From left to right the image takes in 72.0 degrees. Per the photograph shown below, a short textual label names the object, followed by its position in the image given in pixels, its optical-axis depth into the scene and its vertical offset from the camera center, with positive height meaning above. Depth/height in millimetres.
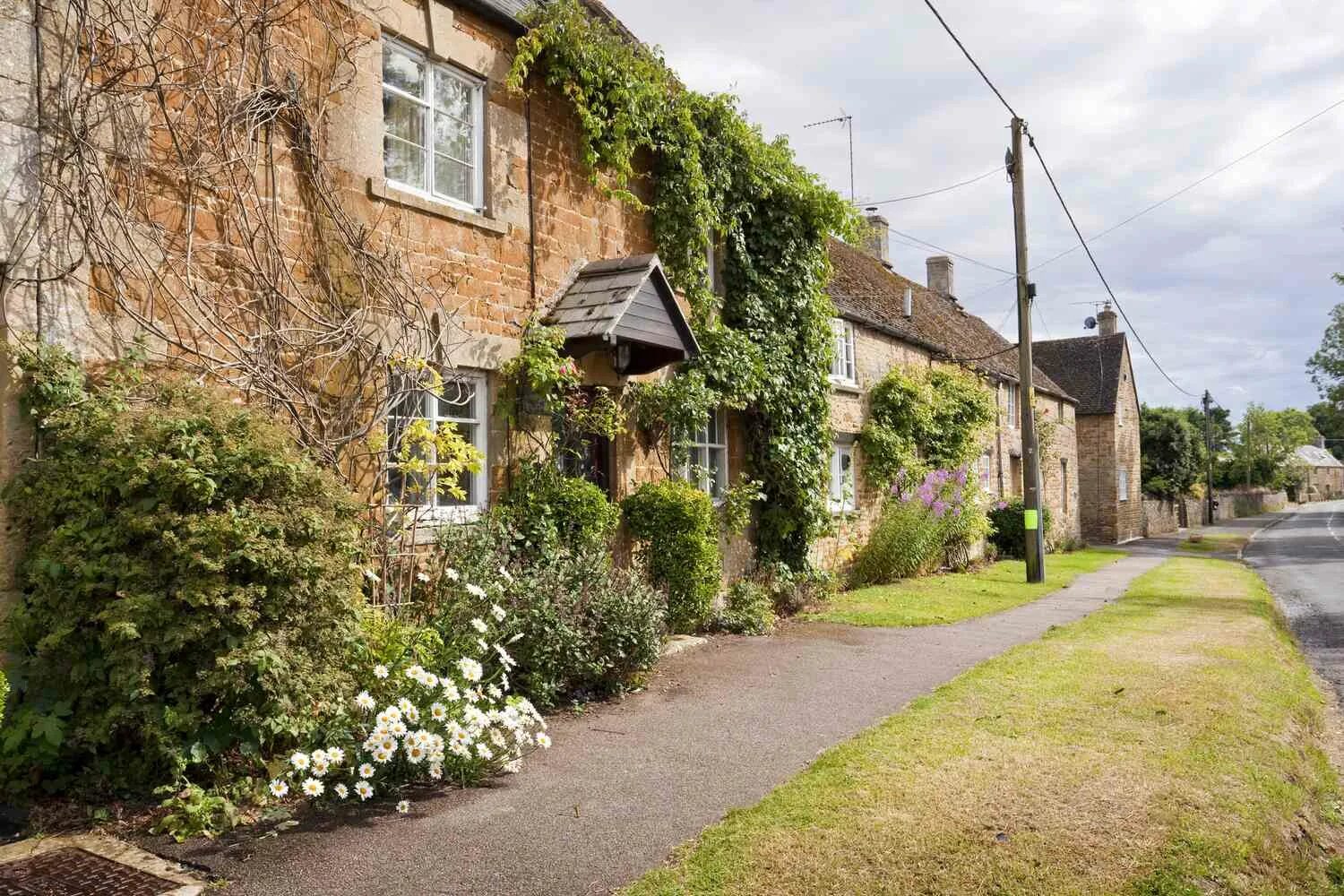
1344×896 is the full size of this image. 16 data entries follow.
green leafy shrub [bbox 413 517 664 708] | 7250 -879
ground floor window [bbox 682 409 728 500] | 11938 +582
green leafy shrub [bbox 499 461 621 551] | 8656 -72
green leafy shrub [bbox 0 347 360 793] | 4855 -497
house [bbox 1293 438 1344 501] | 103006 +1748
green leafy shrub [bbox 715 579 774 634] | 11094 -1378
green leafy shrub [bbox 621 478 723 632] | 10227 -440
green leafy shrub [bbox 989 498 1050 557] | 23734 -926
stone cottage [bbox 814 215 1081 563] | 17391 +3073
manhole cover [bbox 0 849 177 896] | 4074 -1664
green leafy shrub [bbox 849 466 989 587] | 16547 -639
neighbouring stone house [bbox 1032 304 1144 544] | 35031 +2475
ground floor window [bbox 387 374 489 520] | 7820 +684
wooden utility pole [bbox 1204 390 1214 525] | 50531 +415
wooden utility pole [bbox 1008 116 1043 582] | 17047 +1879
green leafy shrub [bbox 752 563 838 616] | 12727 -1234
